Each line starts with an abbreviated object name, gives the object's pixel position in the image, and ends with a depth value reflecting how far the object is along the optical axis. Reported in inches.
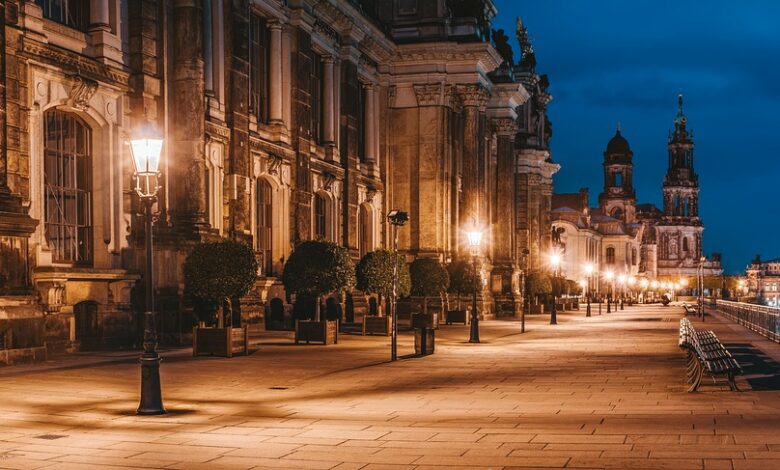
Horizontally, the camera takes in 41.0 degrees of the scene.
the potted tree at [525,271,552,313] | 2832.2
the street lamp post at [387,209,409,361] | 997.2
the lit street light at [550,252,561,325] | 2038.6
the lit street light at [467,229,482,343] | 1317.3
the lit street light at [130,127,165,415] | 598.5
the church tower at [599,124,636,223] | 7628.0
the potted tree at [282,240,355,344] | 1348.4
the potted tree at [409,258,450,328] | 2033.7
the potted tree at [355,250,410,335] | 1672.0
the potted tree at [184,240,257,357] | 1111.6
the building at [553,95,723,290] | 5905.5
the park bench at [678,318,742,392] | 706.8
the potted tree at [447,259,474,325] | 2210.9
